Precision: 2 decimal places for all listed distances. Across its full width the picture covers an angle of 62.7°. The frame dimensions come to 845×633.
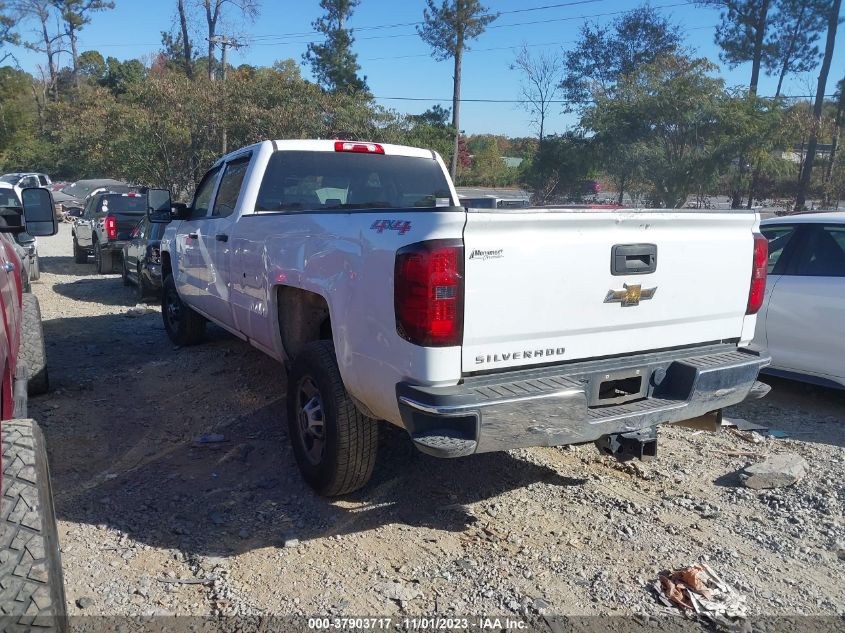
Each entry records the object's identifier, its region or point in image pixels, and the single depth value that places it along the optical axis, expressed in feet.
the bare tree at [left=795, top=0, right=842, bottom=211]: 71.20
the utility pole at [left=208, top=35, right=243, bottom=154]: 97.33
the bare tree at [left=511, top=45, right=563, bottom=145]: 81.82
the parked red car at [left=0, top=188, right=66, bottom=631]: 6.33
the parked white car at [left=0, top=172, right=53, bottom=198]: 105.60
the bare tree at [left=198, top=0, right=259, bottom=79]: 102.83
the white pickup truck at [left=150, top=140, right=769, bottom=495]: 9.79
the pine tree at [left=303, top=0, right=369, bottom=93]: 119.85
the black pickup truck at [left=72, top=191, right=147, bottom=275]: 45.80
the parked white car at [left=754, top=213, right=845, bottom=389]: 17.80
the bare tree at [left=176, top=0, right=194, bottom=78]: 106.42
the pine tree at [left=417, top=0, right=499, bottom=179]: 92.48
